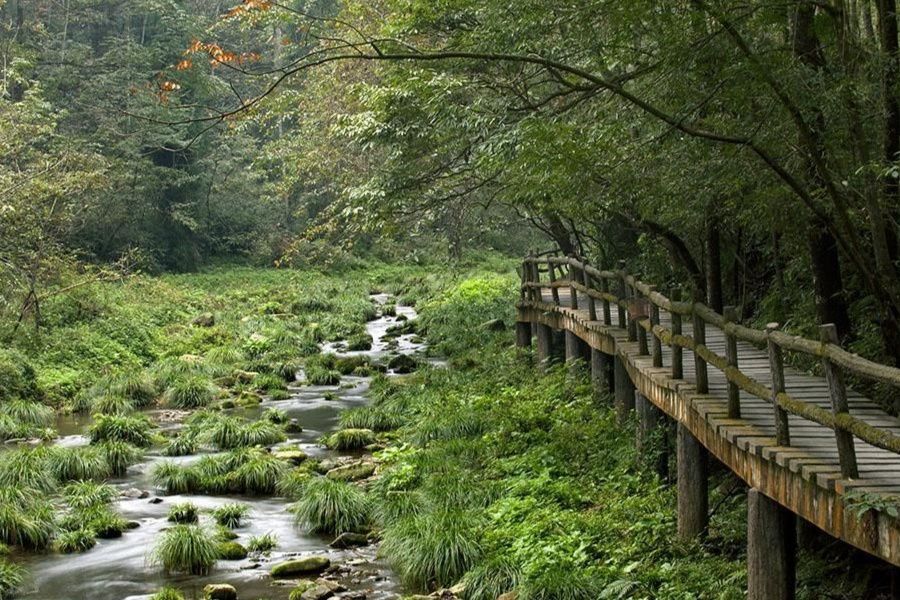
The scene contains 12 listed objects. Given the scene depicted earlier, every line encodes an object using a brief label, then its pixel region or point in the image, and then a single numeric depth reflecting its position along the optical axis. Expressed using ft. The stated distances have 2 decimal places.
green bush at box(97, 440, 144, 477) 47.19
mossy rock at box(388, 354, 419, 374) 76.49
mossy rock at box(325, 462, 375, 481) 44.62
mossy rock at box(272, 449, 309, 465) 48.55
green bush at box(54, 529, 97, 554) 35.99
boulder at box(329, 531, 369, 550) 36.76
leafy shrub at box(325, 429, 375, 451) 52.24
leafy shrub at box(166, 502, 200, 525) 38.75
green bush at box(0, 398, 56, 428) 57.21
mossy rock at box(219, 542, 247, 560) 35.12
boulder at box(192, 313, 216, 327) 96.63
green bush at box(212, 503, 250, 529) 38.93
